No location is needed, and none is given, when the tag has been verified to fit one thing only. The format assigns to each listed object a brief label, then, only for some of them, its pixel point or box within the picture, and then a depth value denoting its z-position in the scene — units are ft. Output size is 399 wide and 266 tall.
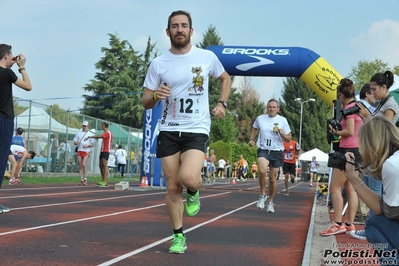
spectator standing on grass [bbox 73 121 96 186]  67.28
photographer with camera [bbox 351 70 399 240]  24.35
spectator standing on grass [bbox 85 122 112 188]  66.64
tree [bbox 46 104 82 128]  84.38
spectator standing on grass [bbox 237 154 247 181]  158.61
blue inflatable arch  65.51
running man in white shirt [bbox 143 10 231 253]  21.67
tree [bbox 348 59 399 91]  210.79
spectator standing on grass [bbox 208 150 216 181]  111.53
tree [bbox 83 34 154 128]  228.84
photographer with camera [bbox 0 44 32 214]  28.14
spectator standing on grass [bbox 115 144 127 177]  108.99
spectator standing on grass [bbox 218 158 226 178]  156.72
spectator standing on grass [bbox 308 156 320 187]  132.01
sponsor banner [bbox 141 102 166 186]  66.90
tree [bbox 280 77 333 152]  316.19
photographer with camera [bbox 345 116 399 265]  14.25
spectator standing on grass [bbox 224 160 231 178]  160.01
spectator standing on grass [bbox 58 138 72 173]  88.65
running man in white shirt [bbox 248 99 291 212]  41.32
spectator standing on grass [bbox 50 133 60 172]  85.46
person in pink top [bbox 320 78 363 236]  27.28
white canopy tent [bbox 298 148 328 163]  160.27
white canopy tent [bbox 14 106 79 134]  76.48
